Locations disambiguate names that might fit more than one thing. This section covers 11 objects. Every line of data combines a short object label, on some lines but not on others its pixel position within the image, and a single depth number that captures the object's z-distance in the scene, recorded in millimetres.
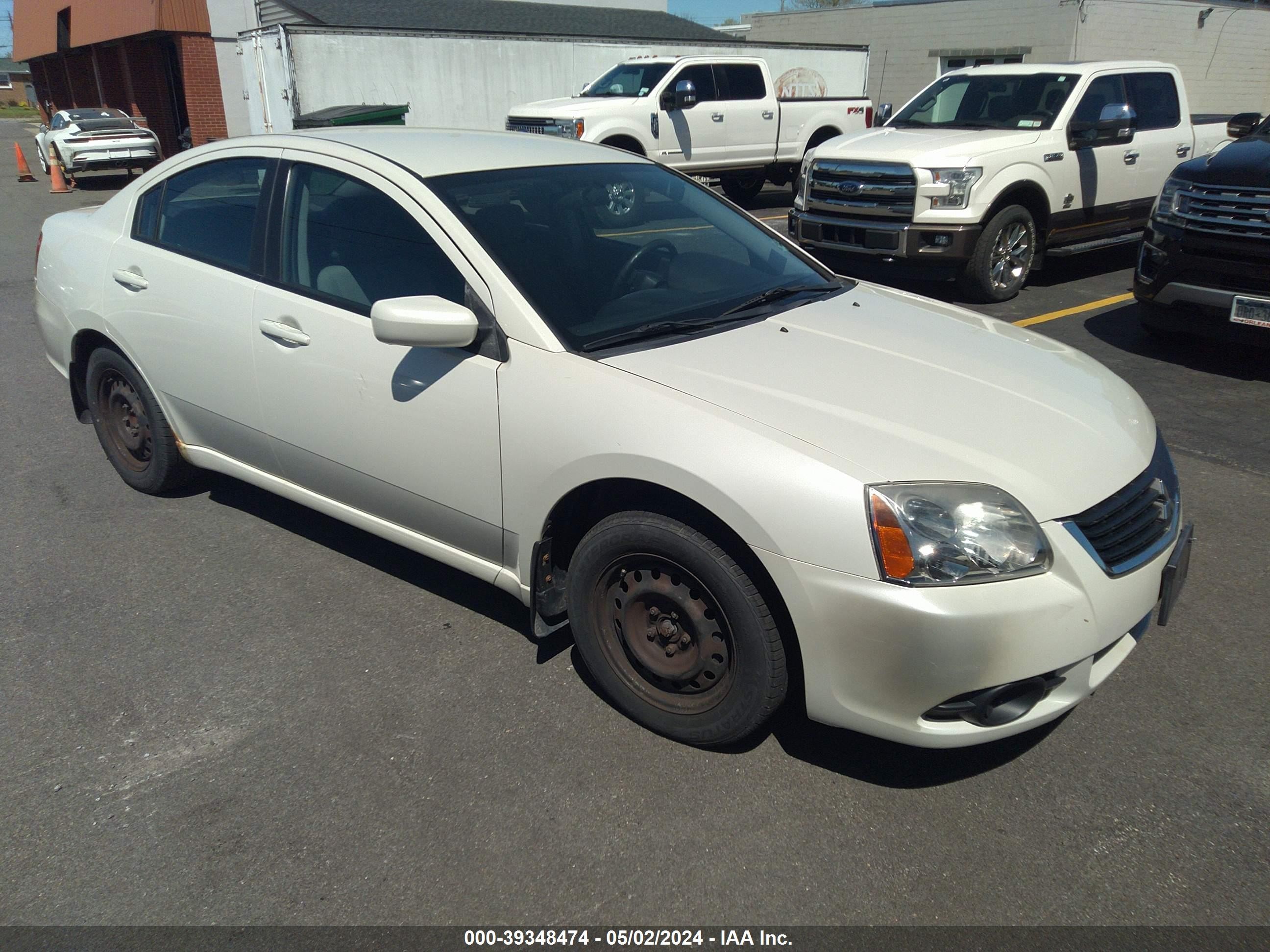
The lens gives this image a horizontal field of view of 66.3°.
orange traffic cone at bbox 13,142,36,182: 22609
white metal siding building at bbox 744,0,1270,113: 25344
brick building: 23531
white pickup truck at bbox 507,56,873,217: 13680
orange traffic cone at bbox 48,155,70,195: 20125
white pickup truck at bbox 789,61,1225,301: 8086
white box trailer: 18812
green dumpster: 14688
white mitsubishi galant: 2496
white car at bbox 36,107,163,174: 20125
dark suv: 6020
